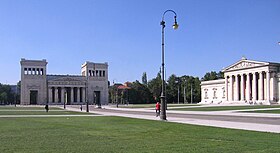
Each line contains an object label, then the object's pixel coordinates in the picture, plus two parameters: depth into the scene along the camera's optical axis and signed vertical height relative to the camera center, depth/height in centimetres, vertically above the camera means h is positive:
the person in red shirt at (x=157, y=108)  3725 -231
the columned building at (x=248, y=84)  10425 +146
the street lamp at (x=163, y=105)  2920 -150
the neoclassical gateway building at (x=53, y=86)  15750 +106
